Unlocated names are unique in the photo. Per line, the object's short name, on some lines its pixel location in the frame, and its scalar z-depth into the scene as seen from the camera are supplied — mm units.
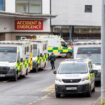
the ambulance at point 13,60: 37281
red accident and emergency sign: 70000
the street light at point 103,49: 21625
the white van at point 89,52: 34625
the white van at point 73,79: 26609
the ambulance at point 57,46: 60875
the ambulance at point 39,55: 45969
